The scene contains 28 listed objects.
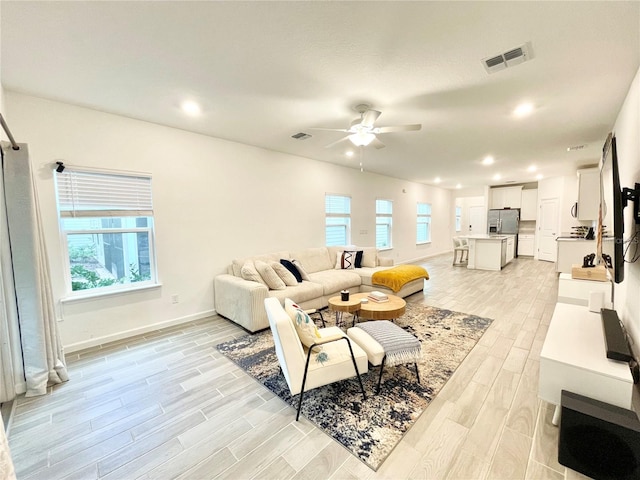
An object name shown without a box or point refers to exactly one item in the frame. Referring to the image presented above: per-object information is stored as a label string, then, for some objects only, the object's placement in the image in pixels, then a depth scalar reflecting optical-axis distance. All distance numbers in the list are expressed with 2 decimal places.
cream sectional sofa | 3.49
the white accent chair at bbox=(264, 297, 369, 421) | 1.94
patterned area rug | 1.83
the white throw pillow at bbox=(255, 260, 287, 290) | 3.86
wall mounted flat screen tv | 1.96
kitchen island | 7.37
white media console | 1.66
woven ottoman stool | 2.23
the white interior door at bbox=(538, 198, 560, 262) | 8.33
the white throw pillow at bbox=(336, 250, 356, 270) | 5.30
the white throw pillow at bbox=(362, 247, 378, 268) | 5.50
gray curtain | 2.25
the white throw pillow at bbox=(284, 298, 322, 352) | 2.06
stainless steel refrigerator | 9.54
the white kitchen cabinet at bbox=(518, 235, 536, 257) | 9.53
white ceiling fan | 2.97
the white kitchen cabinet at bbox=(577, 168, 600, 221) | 5.78
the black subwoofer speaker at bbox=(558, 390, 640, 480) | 1.43
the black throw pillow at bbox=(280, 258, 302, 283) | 4.44
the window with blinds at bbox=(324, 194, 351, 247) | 6.21
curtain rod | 1.97
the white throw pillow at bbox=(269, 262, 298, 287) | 4.07
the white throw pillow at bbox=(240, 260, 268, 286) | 3.84
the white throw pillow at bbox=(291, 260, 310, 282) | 4.48
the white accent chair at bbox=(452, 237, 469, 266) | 8.25
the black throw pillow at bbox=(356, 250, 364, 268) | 5.38
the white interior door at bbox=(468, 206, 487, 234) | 11.70
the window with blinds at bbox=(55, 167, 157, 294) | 3.04
